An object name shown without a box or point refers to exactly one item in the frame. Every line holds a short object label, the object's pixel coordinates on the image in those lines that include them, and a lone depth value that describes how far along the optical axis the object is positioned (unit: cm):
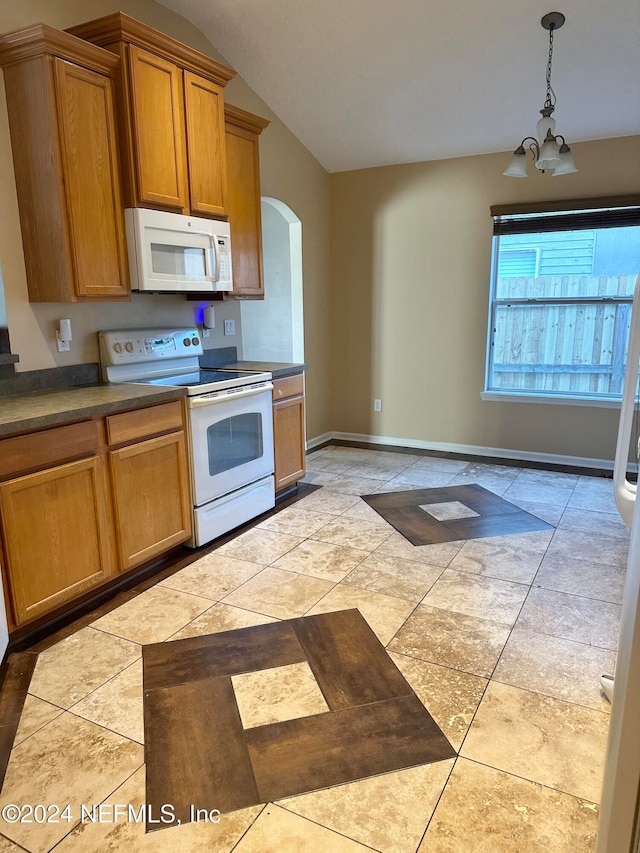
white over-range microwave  280
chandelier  289
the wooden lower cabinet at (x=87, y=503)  211
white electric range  298
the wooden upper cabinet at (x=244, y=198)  348
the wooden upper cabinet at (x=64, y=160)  240
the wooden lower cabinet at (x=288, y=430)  370
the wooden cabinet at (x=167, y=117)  264
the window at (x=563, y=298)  417
